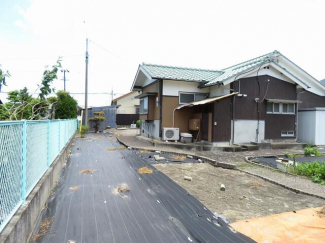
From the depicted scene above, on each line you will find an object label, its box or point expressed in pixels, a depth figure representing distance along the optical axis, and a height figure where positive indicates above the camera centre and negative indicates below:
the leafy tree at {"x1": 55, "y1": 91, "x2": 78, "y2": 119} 15.93 +1.02
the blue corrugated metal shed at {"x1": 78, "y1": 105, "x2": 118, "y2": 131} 20.54 +0.43
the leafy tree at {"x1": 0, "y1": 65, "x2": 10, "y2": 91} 4.69 +0.98
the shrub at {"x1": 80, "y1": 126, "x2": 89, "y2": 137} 15.95 -0.80
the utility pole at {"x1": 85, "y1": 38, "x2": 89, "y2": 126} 17.73 +1.77
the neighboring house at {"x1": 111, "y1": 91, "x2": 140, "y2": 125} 25.91 +1.65
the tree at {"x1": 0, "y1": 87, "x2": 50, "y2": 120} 5.68 +0.41
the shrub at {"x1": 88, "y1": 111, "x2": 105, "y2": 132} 17.89 -0.01
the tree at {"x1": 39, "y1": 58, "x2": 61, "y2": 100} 5.85 +1.15
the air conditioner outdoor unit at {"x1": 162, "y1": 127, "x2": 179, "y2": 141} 10.82 -0.62
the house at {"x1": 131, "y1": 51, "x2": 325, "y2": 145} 10.56 +1.13
